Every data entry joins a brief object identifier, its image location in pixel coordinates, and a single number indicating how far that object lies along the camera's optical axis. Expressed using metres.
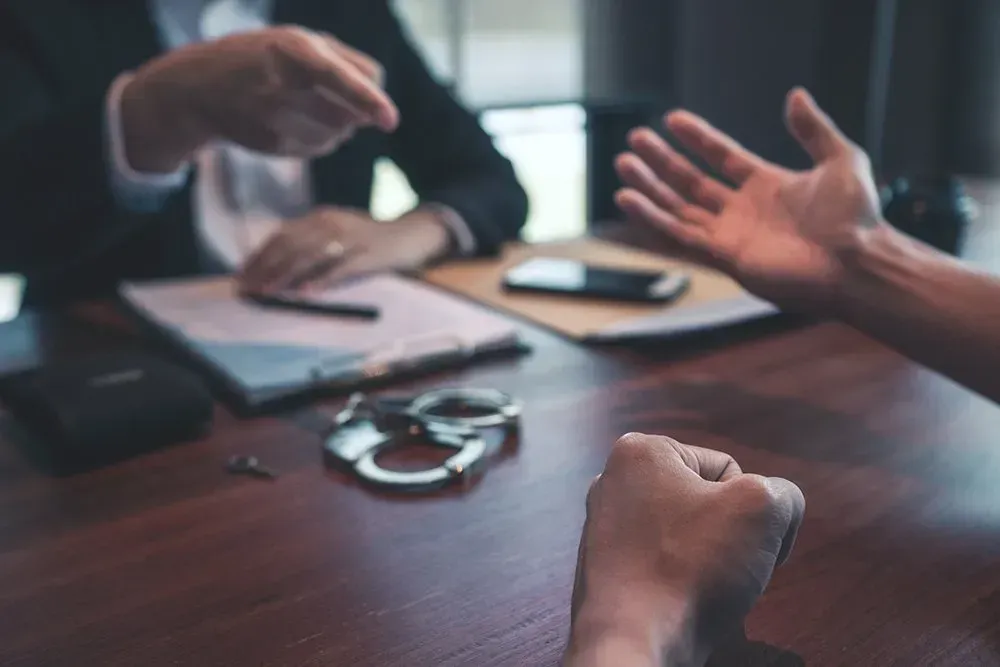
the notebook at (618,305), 0.81
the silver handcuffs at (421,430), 0.56
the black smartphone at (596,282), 0.90
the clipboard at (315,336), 0.70
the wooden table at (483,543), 0.41
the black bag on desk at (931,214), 0.94
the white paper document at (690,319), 0.80
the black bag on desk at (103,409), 0.58
